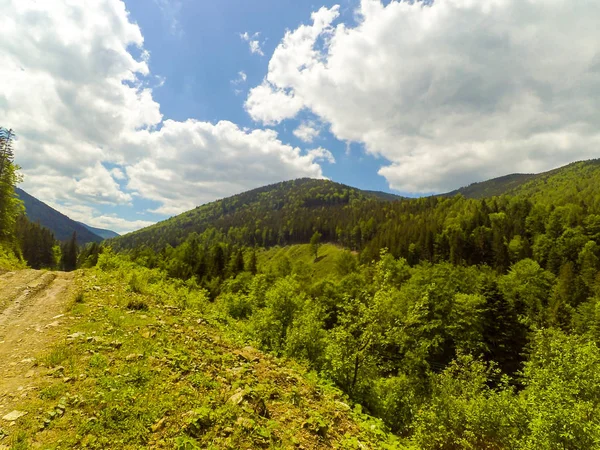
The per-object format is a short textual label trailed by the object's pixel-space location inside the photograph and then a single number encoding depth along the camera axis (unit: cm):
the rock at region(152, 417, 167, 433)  680
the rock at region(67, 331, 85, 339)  1082
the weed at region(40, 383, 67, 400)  736
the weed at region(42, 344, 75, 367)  893
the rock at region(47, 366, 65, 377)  834
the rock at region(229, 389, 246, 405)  827
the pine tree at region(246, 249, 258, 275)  9339
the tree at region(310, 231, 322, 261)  18866
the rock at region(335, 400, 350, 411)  1103
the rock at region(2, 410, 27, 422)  645
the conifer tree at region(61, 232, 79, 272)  13239
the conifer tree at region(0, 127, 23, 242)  4707
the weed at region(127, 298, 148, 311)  1573
